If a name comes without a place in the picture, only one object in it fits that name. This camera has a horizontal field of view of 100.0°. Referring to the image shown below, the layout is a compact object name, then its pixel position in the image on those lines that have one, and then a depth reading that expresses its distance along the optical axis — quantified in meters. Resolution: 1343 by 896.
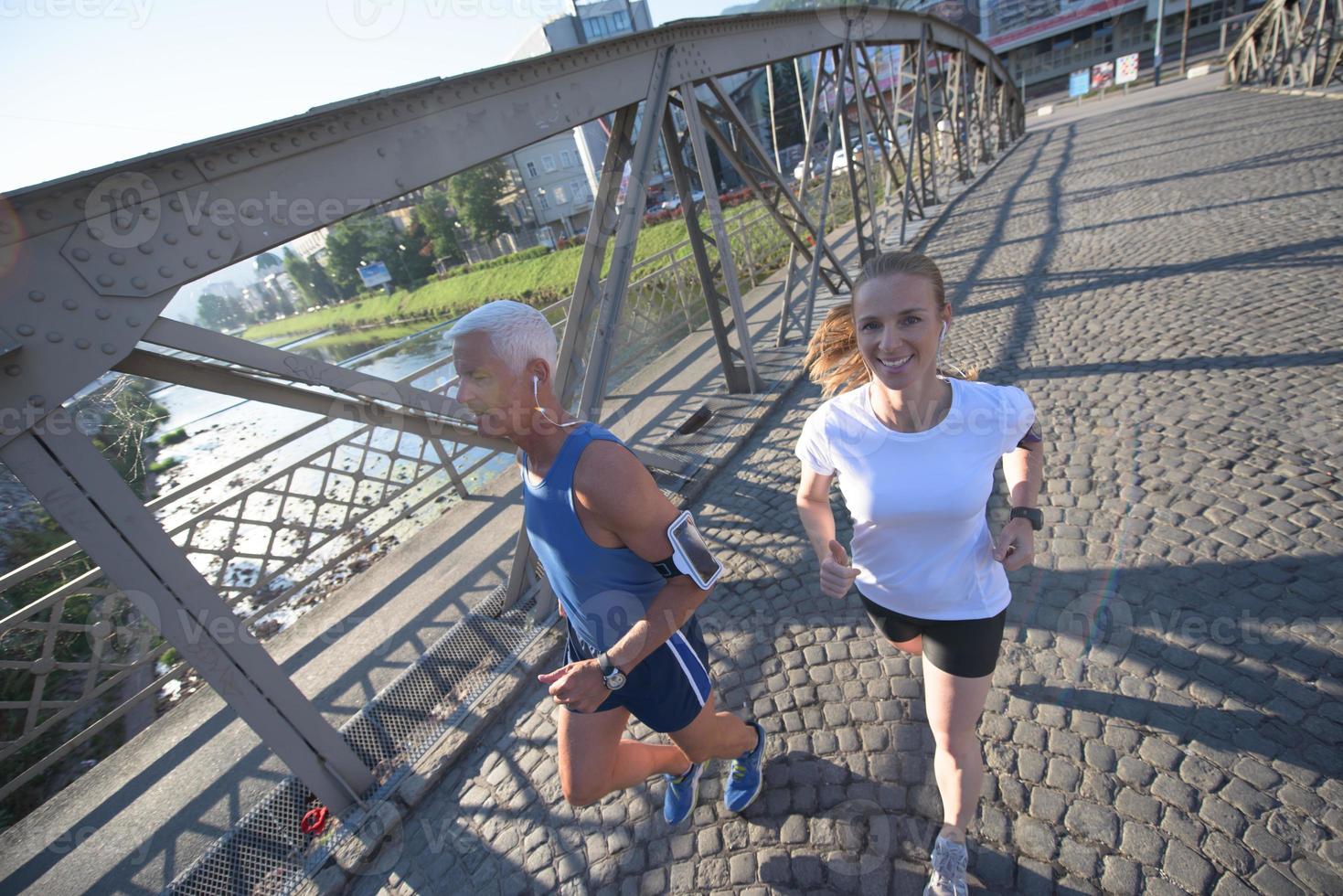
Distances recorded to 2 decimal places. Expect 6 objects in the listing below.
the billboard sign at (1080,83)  30.85
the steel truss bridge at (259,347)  1.75
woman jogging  1.61
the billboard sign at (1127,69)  27.58
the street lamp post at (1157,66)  26.06
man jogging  1.54
